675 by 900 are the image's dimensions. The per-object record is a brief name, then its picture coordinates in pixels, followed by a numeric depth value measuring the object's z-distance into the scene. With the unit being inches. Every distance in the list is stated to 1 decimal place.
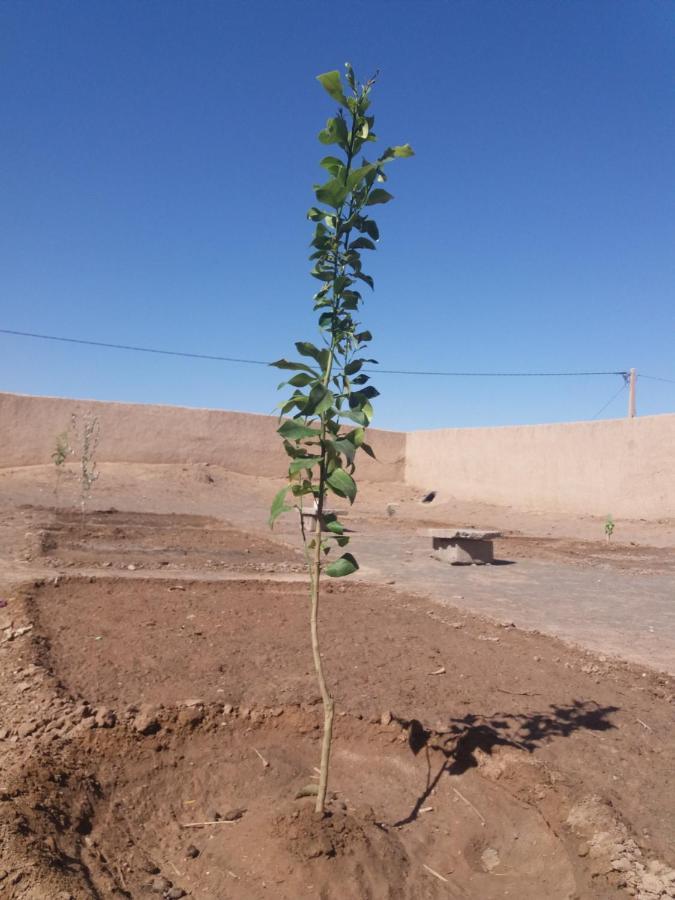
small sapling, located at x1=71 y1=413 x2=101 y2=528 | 790.5
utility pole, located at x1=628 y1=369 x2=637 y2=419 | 917.8
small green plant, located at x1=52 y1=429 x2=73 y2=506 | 550.9
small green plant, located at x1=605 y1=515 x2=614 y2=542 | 525.0
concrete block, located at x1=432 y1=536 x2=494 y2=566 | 390.9
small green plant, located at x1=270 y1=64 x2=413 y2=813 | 86.7
